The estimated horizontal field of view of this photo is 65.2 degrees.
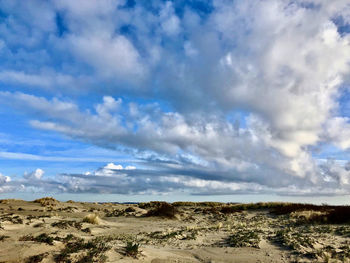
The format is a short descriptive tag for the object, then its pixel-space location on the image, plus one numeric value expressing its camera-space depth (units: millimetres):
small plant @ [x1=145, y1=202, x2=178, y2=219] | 23233
